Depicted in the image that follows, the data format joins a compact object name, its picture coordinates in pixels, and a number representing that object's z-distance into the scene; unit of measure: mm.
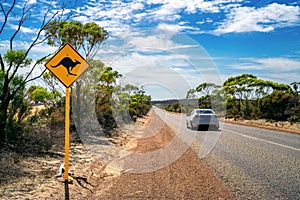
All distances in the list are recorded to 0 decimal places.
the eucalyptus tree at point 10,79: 8980
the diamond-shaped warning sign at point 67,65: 6523
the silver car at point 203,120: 20766
